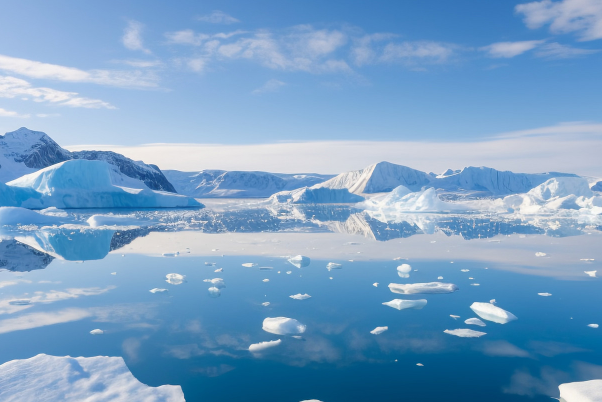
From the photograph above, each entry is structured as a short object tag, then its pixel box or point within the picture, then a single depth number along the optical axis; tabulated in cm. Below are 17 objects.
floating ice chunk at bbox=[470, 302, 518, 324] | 498
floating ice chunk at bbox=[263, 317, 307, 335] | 450
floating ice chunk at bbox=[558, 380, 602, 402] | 302
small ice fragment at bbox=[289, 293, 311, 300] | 592
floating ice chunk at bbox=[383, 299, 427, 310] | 546
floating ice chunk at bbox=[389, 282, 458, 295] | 629
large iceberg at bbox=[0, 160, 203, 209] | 3016
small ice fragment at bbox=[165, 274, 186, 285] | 702
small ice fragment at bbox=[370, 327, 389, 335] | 451
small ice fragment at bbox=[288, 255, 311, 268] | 852
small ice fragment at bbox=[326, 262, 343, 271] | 816
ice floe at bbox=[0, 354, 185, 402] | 299
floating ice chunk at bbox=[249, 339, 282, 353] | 403
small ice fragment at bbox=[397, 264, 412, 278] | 756
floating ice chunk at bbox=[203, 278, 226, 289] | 667
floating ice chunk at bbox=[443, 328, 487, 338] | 443
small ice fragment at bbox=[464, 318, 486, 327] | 479
